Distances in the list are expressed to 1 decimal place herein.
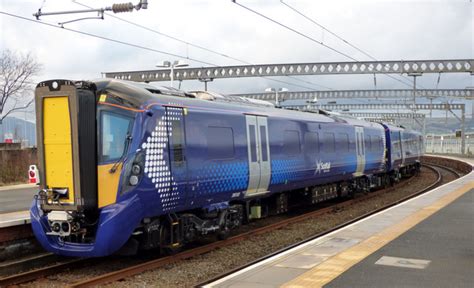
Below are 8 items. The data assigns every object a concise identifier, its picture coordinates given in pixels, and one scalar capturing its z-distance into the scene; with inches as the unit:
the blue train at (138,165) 334.6
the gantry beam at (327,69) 1385.3
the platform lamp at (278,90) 1627.1
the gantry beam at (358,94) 2053.2
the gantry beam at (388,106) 2269.1
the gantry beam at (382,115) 3006.9
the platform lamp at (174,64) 1103.6
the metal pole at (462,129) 2043.2
